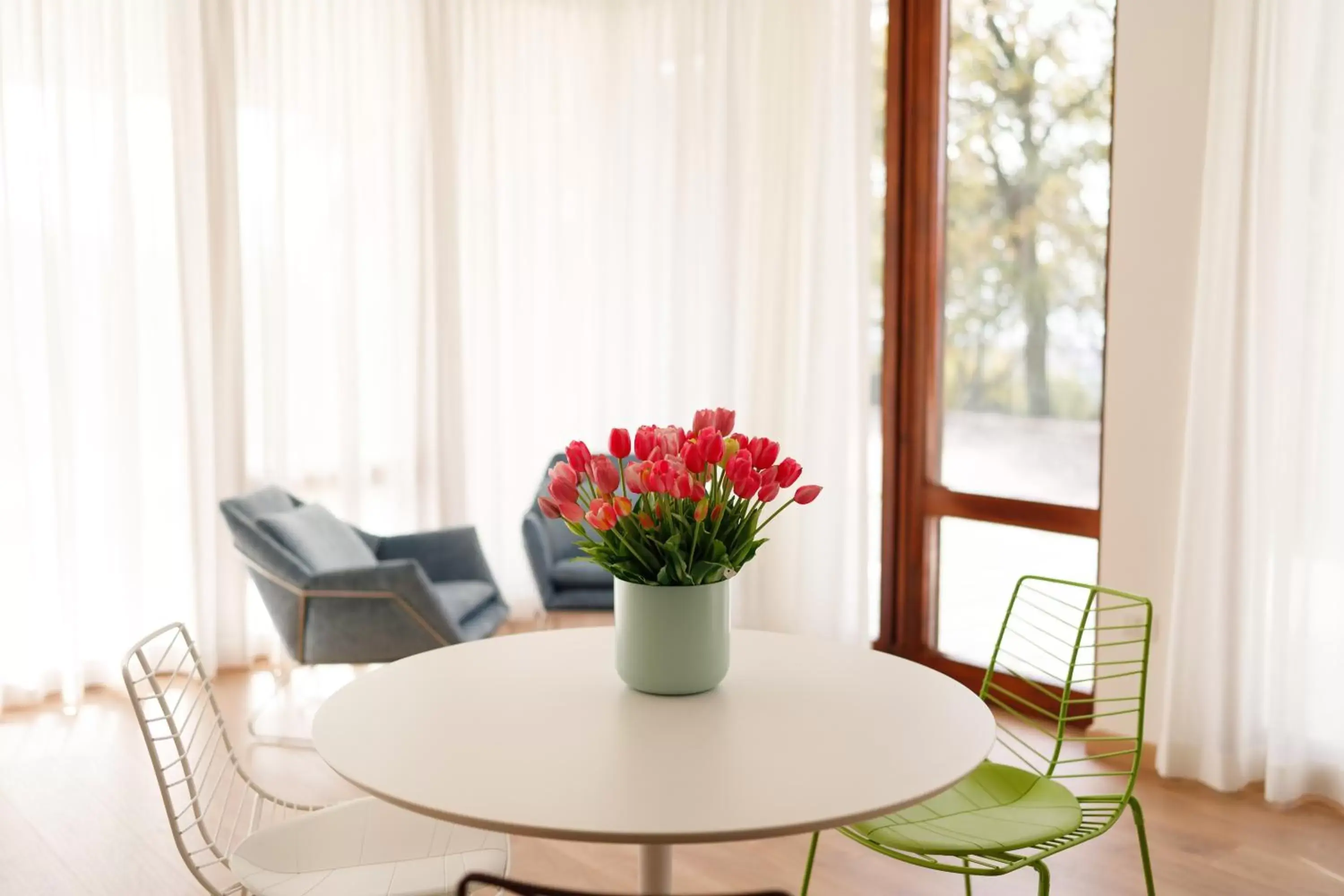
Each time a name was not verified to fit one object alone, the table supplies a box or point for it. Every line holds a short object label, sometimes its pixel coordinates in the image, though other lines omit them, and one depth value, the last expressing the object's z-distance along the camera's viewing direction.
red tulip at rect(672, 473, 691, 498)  2.01
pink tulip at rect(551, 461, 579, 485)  2.05
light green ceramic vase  2.12
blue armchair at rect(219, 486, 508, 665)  3.98
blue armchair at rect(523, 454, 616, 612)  4.70
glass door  4.40
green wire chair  2.21
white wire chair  2.08
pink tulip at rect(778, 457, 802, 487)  2.11
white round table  1.71
